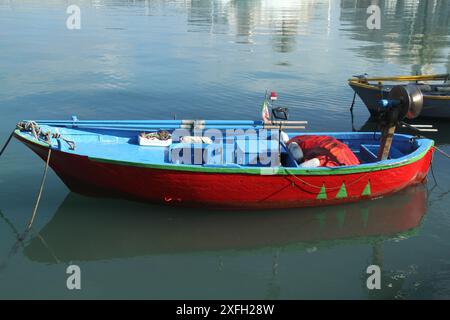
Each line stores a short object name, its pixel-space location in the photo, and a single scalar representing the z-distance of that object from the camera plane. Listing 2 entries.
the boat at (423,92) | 16.44
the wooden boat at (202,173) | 9.48
